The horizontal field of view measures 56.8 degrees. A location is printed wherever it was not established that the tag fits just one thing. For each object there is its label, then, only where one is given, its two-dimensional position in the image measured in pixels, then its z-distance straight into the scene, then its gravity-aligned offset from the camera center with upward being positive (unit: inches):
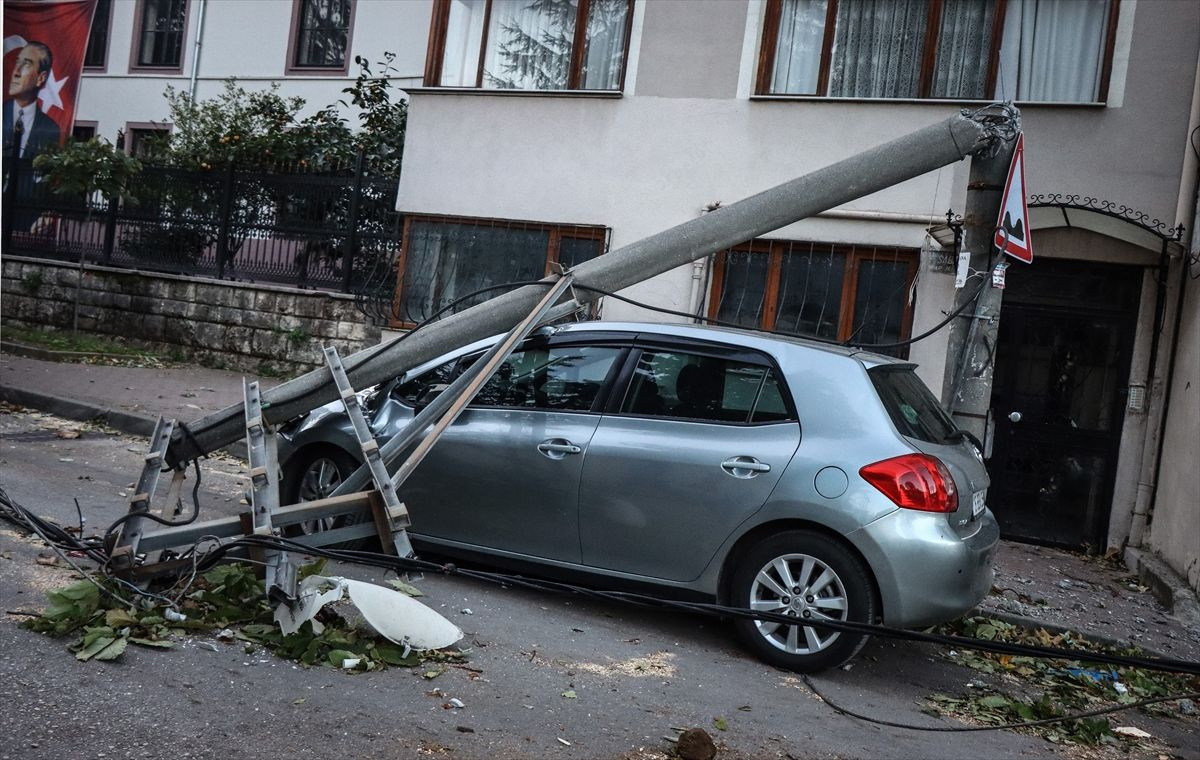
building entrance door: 407.8 +7.2
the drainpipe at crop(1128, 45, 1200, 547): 391.5 +14.6
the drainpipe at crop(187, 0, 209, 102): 868.6 +199.5
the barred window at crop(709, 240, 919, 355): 437.4 +39.0
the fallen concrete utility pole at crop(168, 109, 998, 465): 233.0 +25.1
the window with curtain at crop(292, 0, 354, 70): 823.1 +216.2
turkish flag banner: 585.9 +123.7
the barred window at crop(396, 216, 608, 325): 497.7 +42.4
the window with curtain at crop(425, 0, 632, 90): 502.3 +141.9
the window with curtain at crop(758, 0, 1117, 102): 423.2 +139.8
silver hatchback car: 212.2 -21.5
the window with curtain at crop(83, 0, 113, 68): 935.7 +217.4
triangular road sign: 254.7 +44.3
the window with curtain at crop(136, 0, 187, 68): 900.0 +221.4
